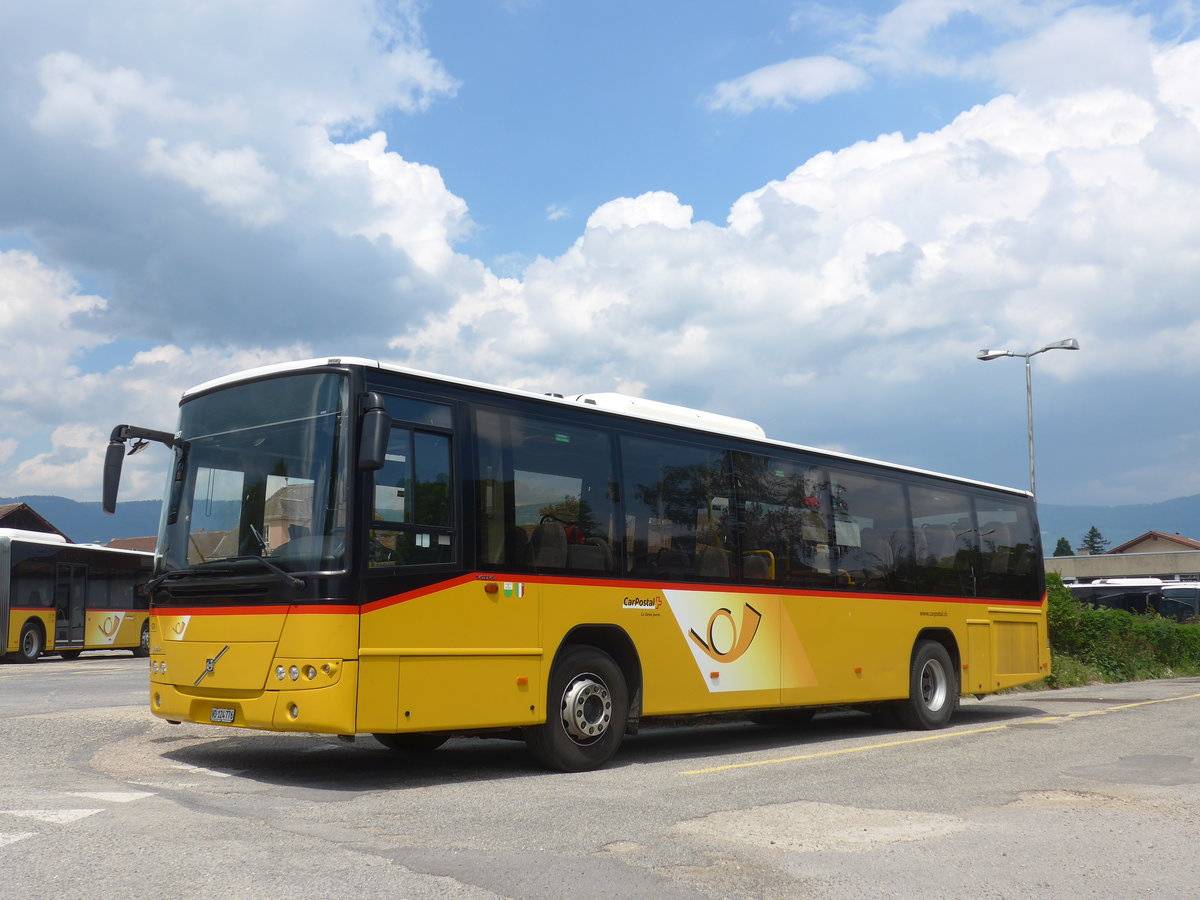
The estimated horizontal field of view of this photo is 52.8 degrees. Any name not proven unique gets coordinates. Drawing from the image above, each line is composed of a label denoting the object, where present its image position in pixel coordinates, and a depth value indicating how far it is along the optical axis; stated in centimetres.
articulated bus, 2912
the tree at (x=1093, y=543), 17761
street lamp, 3109
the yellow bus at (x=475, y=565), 870
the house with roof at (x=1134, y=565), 8759
